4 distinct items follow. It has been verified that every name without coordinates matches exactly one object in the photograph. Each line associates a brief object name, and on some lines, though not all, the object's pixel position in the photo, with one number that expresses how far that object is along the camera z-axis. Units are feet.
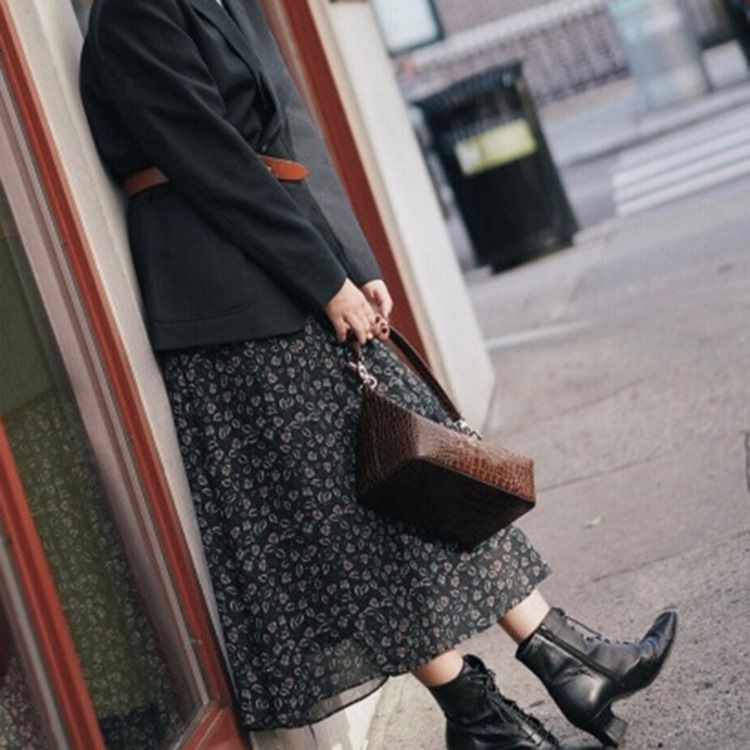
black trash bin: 60.78
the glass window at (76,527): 15.62
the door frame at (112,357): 17.25
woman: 17.21
